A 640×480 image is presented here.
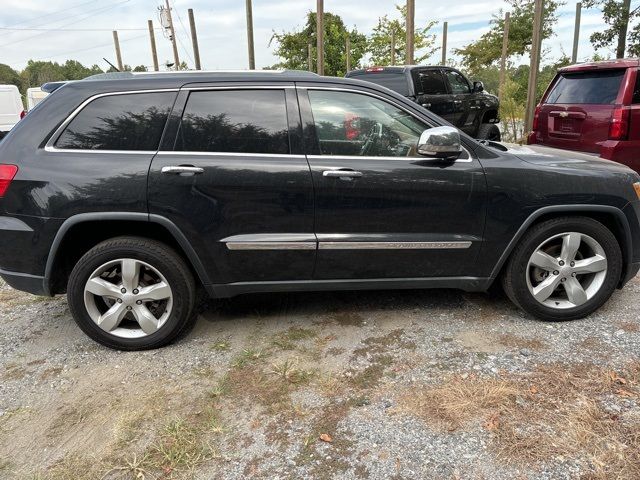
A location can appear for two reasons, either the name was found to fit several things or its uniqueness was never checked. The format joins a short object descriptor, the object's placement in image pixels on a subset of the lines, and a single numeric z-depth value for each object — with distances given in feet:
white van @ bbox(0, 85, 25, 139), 50.19
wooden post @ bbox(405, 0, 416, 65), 40.88
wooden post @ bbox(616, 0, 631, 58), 53.93
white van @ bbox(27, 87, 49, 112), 62.13
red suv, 17.51
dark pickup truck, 28.84
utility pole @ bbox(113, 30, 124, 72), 107.12
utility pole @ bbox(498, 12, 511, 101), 65.16
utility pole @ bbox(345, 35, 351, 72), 108.41
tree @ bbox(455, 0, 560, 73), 90.58
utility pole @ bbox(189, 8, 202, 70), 77.71
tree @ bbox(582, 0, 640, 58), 54.34
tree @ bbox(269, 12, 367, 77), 128.36
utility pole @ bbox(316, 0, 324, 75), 56.49
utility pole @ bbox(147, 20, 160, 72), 98.94
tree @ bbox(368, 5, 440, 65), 104.88
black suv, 9.50
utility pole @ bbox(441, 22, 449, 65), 84.09
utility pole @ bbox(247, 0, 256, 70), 64.90
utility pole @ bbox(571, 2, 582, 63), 61.41
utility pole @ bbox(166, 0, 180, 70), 87.95
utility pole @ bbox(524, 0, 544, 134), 37.08
